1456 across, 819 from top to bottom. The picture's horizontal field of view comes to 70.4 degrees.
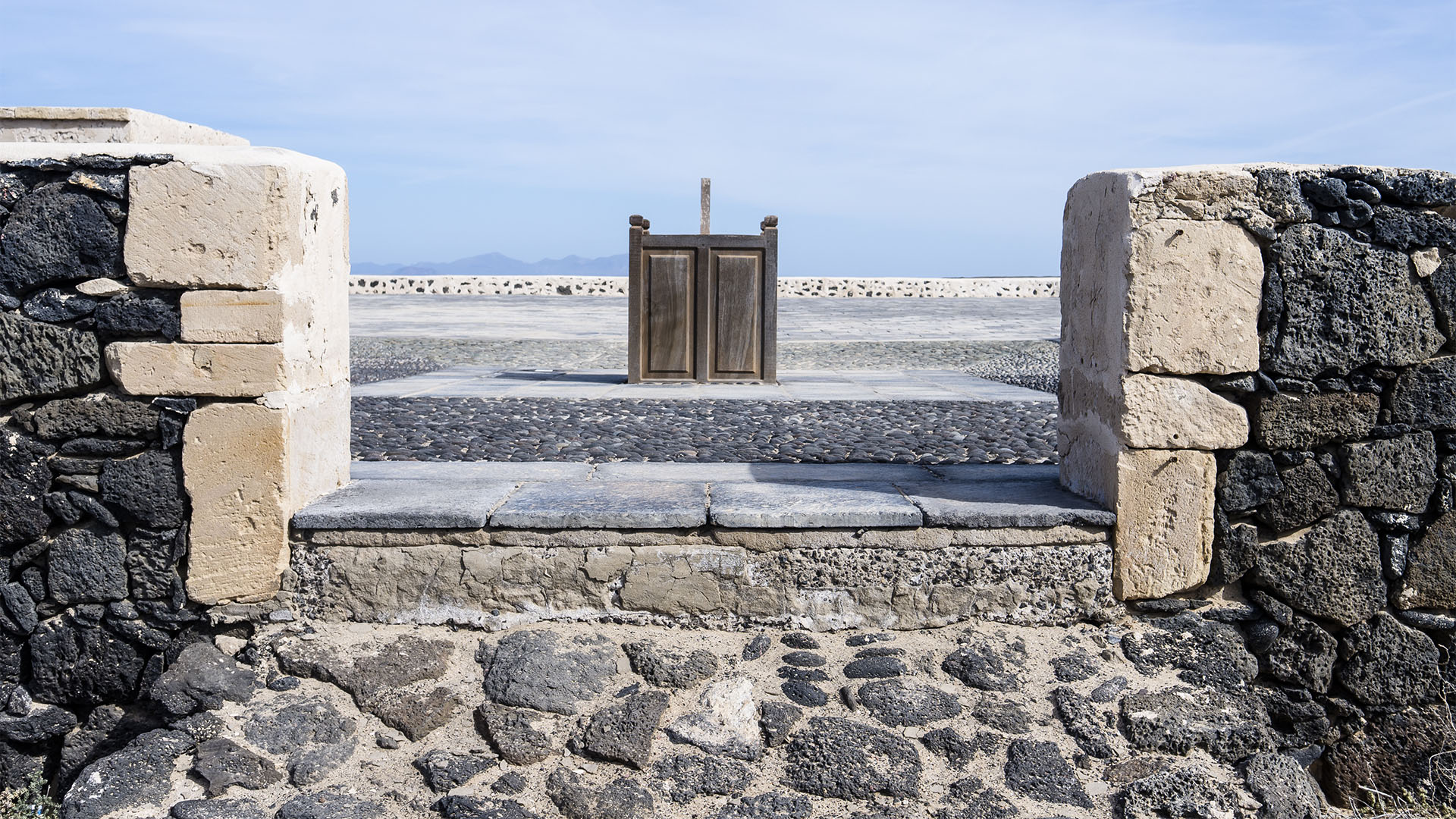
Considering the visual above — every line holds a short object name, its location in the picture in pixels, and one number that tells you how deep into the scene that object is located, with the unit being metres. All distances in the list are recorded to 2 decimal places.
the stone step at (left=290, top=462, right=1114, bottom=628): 3.22
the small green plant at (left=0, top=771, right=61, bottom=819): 3.17
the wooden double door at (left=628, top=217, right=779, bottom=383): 8.27
